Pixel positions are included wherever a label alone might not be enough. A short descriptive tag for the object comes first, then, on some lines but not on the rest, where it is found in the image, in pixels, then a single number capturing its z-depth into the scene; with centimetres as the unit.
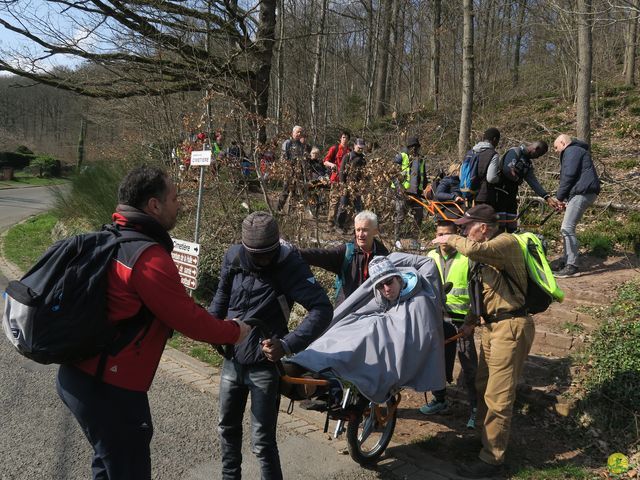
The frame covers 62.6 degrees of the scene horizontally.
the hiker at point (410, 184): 791
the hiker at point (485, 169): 732
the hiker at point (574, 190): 733
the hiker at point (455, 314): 485
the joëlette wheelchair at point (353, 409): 341
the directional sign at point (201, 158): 707
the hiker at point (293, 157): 788
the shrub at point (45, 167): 4075
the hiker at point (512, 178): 728
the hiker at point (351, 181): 785
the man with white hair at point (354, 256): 440
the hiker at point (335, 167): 808
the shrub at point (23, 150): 4471
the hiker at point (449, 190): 814
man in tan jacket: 399
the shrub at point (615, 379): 438
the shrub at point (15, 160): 4159
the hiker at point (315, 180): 814
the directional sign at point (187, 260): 692
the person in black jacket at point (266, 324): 310
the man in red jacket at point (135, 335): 230
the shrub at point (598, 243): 815
